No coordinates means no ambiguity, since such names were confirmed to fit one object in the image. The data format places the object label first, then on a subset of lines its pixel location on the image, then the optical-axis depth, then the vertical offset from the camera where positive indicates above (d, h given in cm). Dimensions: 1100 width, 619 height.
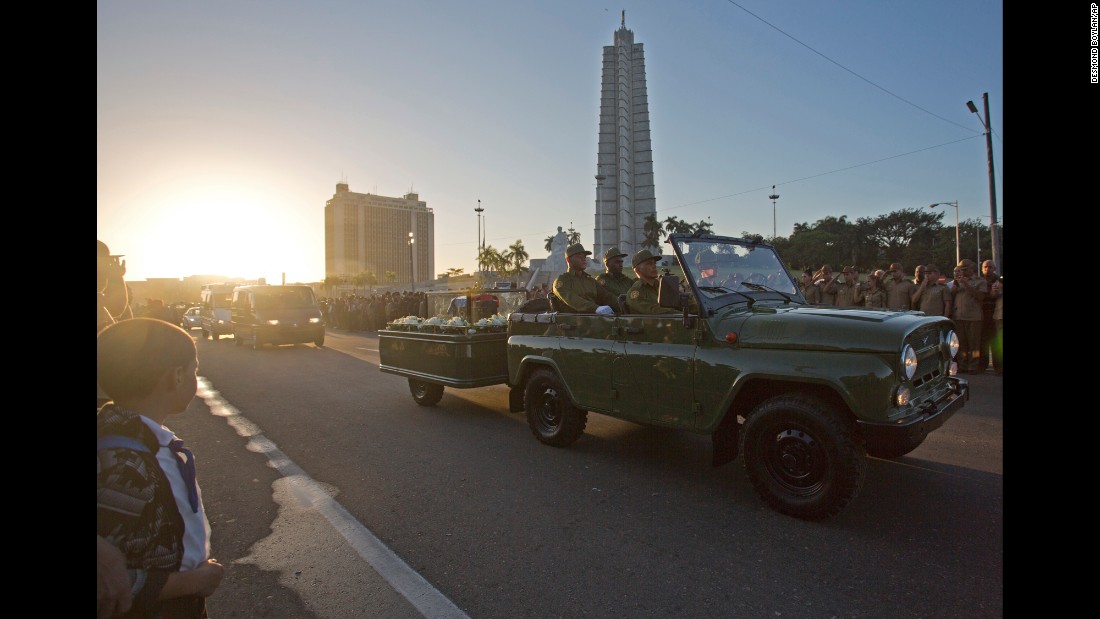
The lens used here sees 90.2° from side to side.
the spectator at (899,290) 1130 +42
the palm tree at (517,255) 8450 +887
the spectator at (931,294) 1045 +30
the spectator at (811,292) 1256 +42
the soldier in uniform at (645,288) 496 +22
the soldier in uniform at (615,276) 638 +42
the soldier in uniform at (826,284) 1243 +60
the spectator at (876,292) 1171 +39
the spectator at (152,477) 146 -45
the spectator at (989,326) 1006 -31
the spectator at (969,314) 995 -9
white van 2145 +13
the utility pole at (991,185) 1662 +386
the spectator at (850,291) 1234 +43
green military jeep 339 -45
